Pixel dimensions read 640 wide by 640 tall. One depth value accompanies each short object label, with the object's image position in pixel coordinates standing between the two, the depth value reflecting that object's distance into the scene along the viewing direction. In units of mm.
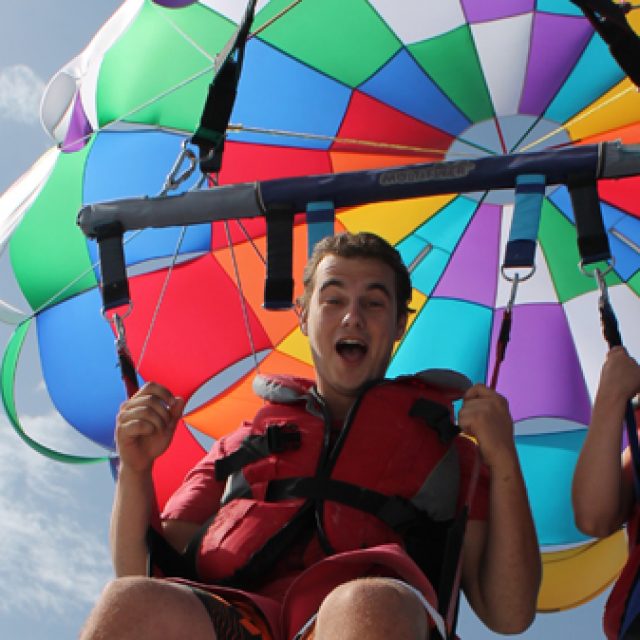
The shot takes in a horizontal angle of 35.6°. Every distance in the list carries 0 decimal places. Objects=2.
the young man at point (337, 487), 2053
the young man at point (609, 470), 2150
